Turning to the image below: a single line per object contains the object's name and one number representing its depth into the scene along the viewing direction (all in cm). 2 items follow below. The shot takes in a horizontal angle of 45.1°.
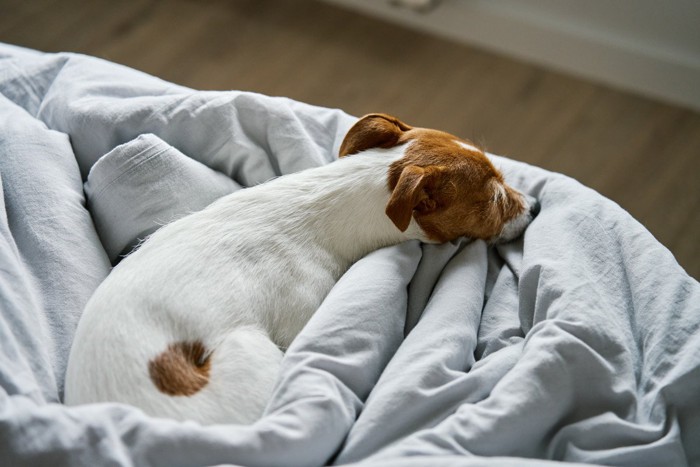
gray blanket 124
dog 134
